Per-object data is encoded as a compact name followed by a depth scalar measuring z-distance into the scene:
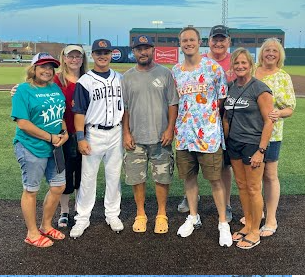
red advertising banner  33.10
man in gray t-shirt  3.17
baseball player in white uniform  3.11
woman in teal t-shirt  2.85
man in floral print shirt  3.04
